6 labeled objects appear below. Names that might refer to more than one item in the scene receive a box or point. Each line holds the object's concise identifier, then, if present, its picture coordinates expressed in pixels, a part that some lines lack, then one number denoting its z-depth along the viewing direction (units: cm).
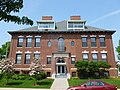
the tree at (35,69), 1233
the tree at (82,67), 1592
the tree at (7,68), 1230
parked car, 649
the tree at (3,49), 2731
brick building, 1725
